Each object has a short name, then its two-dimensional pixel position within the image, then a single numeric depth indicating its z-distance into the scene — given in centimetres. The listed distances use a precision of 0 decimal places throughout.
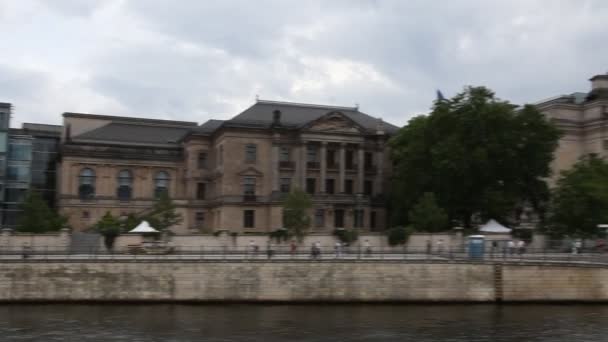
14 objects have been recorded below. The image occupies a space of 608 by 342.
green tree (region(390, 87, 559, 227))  6975
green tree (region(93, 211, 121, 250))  5688
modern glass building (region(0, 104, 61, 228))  9200
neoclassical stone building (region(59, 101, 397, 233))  8381
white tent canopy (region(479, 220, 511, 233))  6500
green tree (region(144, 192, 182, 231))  6756
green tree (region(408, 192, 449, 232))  6512
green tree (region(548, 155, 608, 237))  6181
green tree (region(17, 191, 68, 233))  7025
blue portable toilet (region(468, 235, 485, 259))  4972
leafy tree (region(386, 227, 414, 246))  6088
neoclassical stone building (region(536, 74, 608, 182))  8519
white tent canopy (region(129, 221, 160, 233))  5731
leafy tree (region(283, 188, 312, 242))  6656
